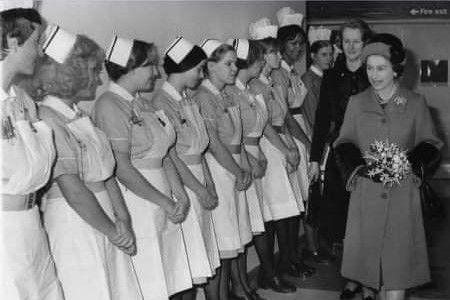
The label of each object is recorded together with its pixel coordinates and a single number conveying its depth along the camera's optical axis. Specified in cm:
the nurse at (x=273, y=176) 410
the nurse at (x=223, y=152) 334
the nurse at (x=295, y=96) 453
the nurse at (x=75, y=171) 211
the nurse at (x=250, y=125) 377
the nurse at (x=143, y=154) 253
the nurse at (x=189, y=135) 296
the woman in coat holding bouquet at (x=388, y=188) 295
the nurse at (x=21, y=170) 178
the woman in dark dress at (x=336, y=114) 344
